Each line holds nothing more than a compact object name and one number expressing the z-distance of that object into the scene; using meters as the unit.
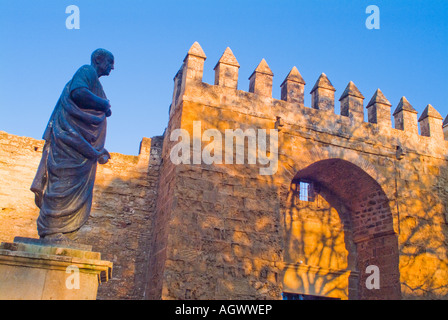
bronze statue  4.17
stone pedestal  3.73
